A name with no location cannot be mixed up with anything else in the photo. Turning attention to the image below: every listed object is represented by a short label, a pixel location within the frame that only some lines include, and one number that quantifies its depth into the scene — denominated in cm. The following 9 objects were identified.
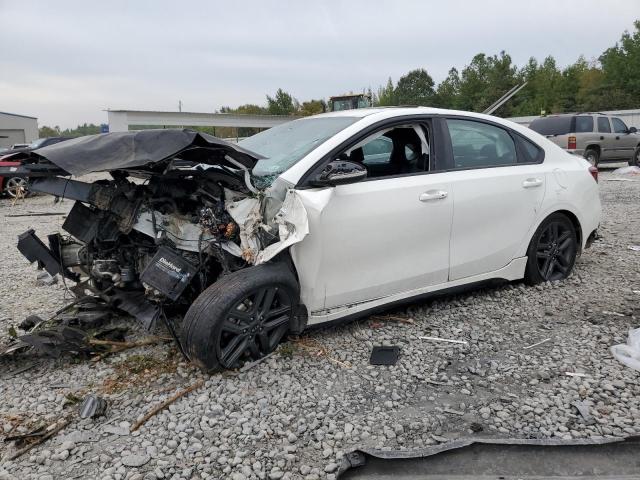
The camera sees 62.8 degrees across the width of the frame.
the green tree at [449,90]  6372
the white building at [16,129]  5644
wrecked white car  321
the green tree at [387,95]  7688
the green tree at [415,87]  7159
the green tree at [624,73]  4147
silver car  1485
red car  1400
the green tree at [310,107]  4980
